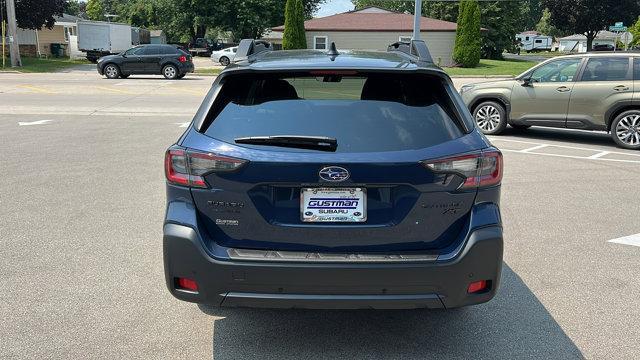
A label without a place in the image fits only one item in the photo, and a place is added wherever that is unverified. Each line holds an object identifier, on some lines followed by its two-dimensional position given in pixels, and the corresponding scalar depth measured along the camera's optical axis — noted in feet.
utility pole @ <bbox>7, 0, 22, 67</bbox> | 106.32
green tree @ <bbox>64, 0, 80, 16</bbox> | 351.42
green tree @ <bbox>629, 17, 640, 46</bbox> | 134.30
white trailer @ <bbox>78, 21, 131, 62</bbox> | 152.25
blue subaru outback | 10.02
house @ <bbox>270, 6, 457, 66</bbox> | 146.72
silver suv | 35.99
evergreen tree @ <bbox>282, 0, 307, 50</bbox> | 132.26
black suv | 92.32
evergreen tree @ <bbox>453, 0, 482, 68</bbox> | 134.31
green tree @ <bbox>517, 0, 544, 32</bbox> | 453.58
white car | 142.09
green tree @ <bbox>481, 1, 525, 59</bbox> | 182.39
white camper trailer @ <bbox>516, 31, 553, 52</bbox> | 336.94
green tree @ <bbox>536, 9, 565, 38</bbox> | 402.52
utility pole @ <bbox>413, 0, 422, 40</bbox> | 89.46
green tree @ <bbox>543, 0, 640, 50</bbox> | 220.64
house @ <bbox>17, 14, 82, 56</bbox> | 168.66
